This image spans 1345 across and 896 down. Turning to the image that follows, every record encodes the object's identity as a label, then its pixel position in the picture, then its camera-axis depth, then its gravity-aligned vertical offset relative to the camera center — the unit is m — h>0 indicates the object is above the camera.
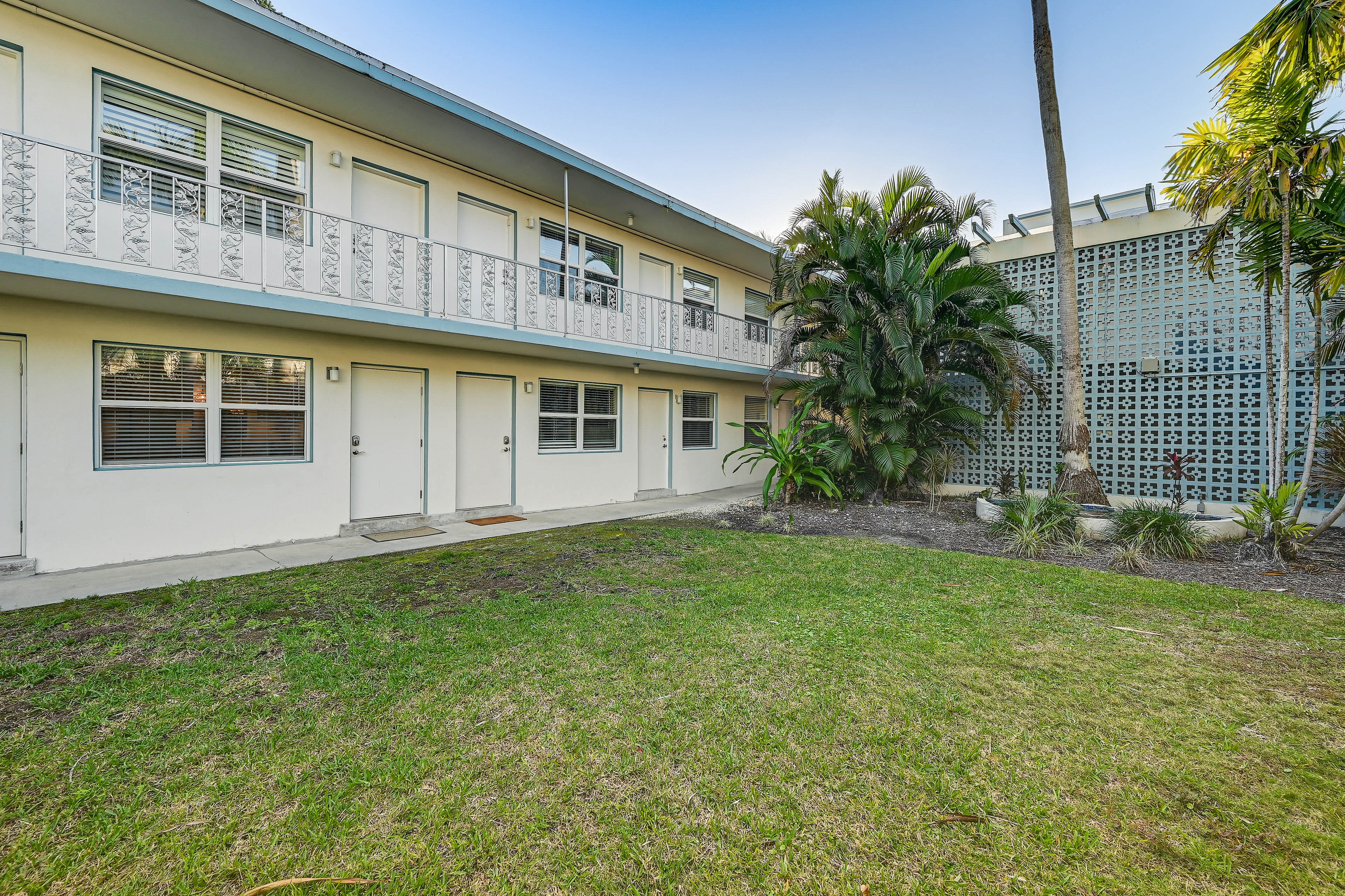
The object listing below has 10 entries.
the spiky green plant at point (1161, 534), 6.22 -0.96
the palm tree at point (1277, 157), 5.42 +2.97
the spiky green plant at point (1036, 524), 6.62 -0.93
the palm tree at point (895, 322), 8.73 +2.08
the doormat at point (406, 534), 7.41 -1.21
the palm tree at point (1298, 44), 4.58 +3.60
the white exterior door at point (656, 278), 11.23 +3.49
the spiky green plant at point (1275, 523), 5.76 -0.77
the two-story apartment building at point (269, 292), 5.41 +1.86
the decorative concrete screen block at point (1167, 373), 8.19 +1.23
